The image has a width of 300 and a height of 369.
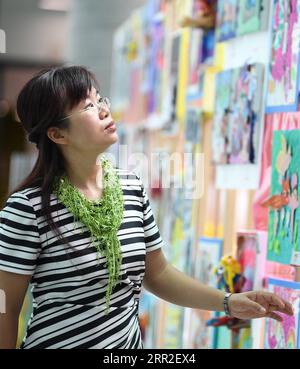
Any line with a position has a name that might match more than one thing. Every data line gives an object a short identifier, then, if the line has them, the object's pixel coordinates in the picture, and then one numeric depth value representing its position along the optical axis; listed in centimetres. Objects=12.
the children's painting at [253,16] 340
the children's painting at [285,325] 310
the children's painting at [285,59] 316
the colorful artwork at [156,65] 506
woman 276
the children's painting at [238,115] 344
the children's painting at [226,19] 370
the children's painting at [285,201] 310
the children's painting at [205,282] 380
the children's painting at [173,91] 460
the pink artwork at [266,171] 330
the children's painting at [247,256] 345
